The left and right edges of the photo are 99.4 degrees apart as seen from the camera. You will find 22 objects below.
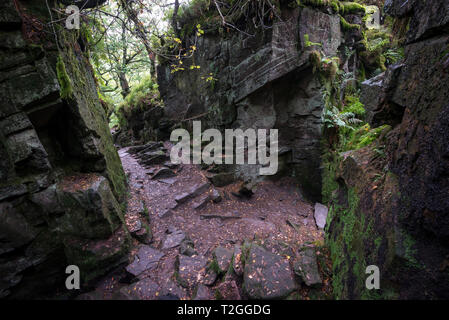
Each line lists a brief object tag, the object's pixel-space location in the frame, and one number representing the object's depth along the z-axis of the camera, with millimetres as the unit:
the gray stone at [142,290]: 3135
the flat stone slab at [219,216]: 5953
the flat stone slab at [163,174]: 7902
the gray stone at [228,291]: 2848
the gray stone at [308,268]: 2666
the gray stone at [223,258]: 3455
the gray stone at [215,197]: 6805
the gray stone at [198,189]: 6923
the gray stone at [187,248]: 4164
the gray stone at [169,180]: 7645
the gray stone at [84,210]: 3492
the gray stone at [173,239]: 4438
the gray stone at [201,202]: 6388
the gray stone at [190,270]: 3389
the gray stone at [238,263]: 3140
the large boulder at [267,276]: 2652
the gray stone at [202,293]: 2955
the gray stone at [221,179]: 7637
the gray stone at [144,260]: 3639
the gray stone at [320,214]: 5843
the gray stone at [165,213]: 5744
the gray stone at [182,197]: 6471
